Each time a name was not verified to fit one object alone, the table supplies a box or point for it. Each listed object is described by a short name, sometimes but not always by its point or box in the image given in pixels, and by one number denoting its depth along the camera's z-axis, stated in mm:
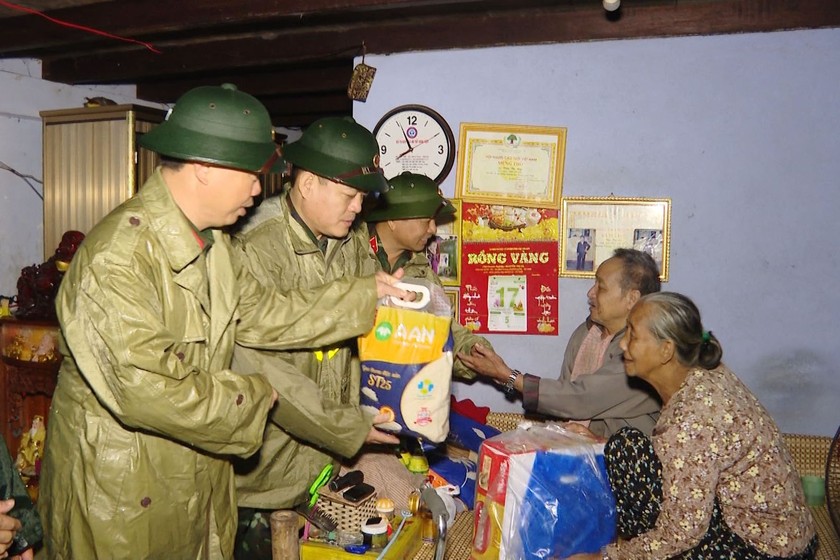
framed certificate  3781
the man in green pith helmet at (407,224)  3326
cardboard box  2193
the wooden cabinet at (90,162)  4863
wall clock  3885
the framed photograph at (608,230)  3674
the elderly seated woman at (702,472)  2170
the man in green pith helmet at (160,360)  1762
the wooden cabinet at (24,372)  4156
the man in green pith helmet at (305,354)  2363
